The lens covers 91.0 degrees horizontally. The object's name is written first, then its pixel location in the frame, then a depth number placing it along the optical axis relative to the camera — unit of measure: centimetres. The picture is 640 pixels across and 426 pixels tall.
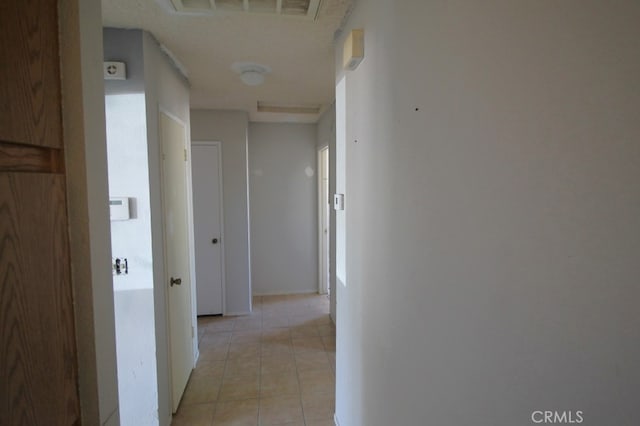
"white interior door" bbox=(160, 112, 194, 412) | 220
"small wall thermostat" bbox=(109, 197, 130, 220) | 180
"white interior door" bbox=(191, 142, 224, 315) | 383
